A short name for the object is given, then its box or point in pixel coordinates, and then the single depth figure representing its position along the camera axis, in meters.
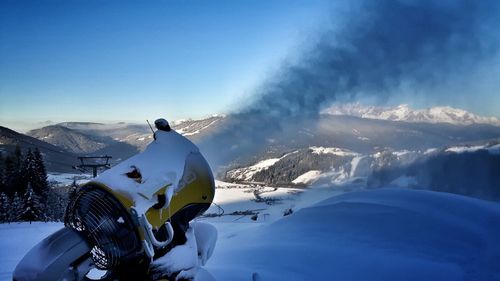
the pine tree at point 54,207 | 41.66
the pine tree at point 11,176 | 39.31
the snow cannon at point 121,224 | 2.44
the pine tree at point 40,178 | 39.31
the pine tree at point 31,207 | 35.95
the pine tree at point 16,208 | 36.00
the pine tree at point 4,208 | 36.06
